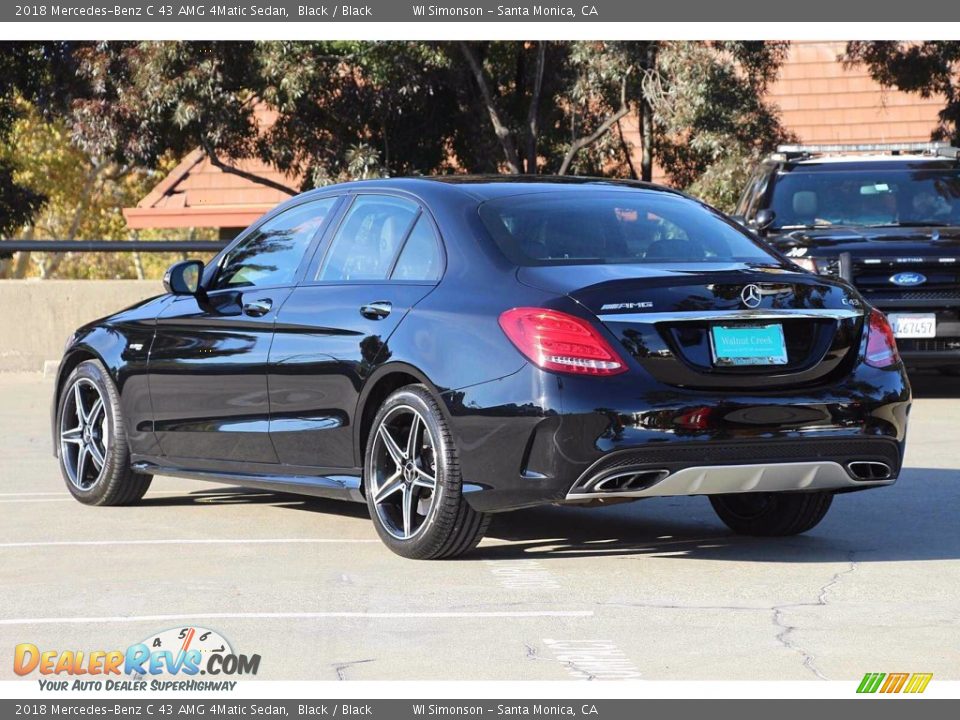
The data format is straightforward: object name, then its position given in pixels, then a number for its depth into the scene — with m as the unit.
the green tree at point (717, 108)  24.02
